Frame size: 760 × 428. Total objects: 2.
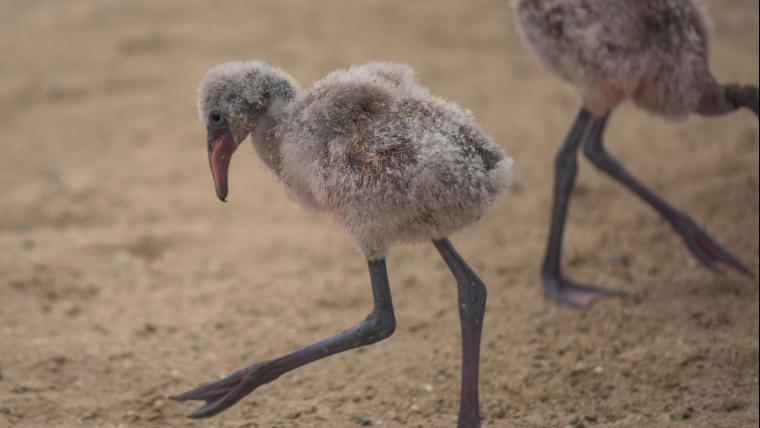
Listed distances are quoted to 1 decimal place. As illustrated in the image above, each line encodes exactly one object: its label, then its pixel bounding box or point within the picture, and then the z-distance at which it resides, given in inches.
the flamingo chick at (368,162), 229.5
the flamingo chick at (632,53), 329.1
